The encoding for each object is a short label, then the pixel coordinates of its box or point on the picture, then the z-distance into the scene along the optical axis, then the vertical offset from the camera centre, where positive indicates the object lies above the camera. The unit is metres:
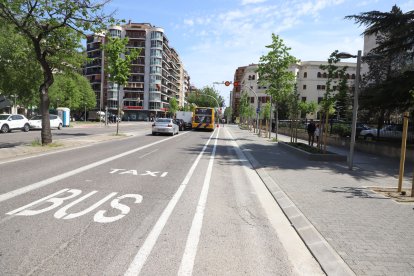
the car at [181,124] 49.74 -1.99
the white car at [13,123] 31.07 -1.78
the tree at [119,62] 28.19 +3.27
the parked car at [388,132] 20.97 -0.84
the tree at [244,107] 67.56 +0.73
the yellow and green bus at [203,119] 48.56 -1.19
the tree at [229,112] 121.49 -0.47
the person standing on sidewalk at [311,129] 24.17 -0.92
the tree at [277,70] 31.72 +3.45
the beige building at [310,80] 99.31 +8.74
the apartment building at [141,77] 117.25 +9.15
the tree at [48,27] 15.76 +3.22
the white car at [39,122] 35.90 -1.85
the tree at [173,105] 132.25 +1.02
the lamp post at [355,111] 13.42 +0.18
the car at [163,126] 32.72 -1.60
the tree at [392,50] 17.45 +3.18
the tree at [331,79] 16.61 +1.47
